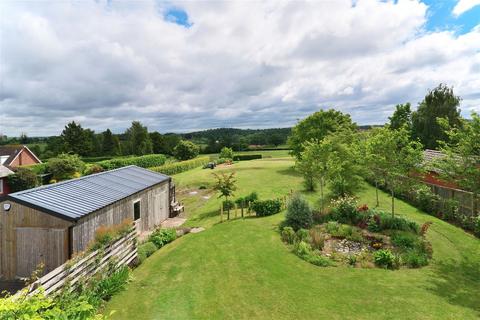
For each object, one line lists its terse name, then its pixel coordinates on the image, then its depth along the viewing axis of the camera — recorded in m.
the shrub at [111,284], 10.41
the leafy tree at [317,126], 41.72
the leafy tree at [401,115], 54.62
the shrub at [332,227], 16.80
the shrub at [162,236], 16.64
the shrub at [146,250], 14.59
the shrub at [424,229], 15.97
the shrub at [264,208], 21.42
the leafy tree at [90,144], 70.75
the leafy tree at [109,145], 80.44
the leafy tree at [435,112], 45.41
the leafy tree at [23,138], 114.19
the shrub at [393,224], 16.70
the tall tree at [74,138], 67.88
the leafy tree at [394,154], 17.81
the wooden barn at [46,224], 12.23
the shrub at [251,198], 23.88
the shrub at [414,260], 12.67
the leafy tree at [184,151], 67.00
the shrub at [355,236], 15.73
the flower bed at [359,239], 12.98
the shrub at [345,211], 18.66
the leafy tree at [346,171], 24.03
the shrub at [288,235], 15.77
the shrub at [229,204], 23.02
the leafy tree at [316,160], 21.52
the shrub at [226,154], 69.25
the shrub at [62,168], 37.19
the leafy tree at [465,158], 13.42
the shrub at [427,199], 21.20
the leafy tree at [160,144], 83.69
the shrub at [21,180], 33.72
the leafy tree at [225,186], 22.72
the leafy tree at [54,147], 68.88
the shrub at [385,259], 12.59
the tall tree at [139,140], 71.19
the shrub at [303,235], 15.66
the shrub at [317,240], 14.85
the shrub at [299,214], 17.47
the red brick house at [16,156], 49.22
